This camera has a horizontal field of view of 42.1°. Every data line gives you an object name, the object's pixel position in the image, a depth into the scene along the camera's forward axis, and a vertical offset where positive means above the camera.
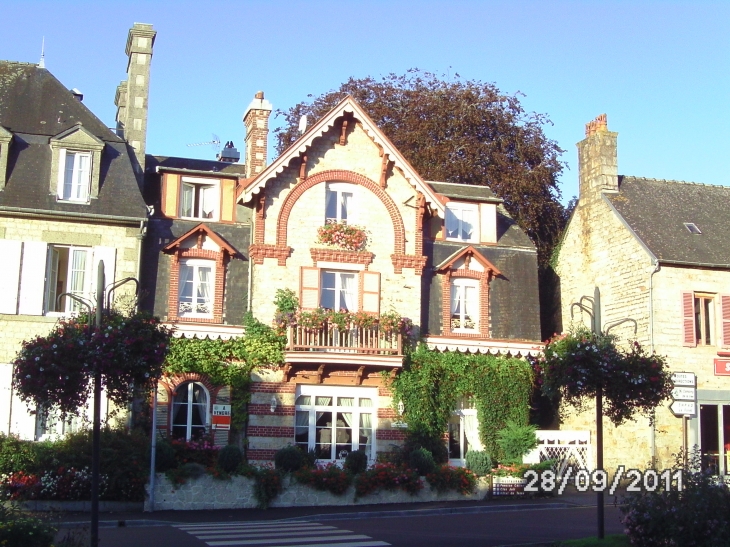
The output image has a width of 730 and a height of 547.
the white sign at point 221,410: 23.77 +0.44
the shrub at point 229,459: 21.48 -0.69
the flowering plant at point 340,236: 25.33 +5.13
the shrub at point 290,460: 22.00 -0.70
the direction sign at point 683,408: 26.12 +0.81
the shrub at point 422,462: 23.09 -0.71
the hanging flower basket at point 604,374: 16.33 +1.07
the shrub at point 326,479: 21.59 -1.10
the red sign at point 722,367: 26.84 +2.00
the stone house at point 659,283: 26.42 +4.46
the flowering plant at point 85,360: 14.36 +0.98
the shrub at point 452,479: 22.55 -1.10
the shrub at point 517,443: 24.67 -0.22
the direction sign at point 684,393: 26.16 +1.22
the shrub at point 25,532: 12.05 -1.37
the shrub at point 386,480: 21.84 -1.11
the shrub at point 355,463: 22.61 -0.76
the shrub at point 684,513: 13.05 -1.05
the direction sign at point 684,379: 26.23 +1.61
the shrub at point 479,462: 23.89 -0.73
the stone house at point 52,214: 23.08 +5.19
